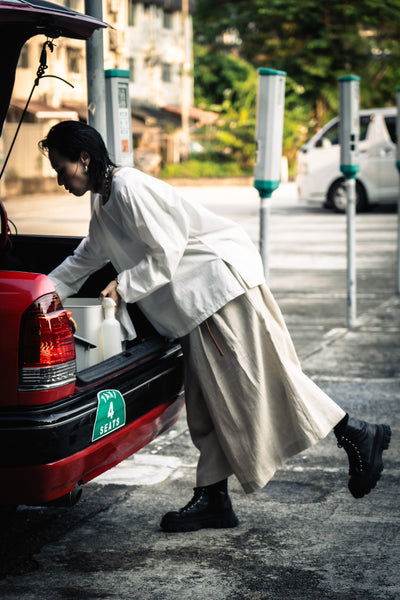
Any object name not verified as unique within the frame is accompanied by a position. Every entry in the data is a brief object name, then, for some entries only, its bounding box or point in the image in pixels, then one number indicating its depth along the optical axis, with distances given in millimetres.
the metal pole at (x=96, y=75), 5734
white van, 20500
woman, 3826
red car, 3166
